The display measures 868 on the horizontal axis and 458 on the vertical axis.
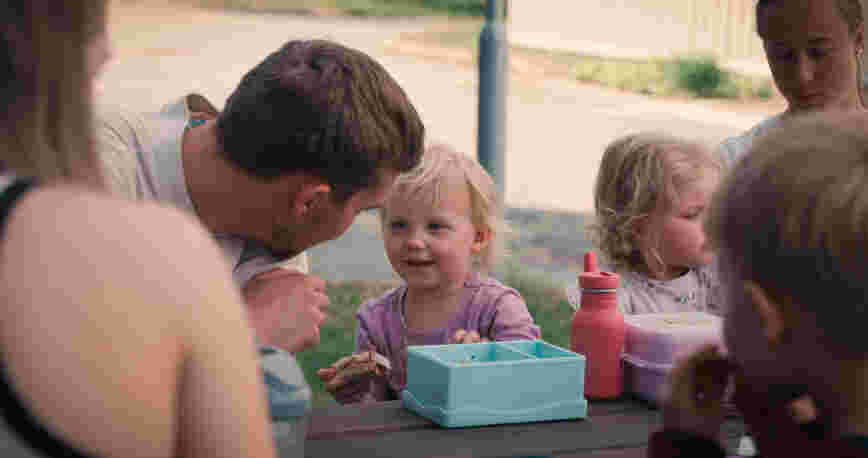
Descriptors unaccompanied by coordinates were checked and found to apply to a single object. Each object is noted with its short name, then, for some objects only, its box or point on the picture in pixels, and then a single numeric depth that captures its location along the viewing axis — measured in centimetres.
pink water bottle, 274
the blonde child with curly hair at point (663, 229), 321
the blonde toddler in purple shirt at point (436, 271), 320
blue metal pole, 415
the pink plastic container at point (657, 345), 272
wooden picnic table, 255
